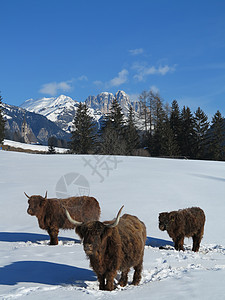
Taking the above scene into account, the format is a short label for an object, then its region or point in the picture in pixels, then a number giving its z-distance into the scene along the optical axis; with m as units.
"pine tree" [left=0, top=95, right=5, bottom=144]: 51.47
